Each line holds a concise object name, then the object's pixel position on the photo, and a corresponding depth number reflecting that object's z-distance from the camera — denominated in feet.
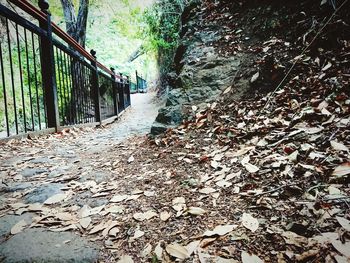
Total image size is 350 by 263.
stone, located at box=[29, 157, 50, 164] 8.14
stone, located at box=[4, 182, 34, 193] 6.08
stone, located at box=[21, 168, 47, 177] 7.09
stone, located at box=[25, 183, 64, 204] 5.63
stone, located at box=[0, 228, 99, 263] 3.70
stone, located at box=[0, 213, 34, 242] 4.41
